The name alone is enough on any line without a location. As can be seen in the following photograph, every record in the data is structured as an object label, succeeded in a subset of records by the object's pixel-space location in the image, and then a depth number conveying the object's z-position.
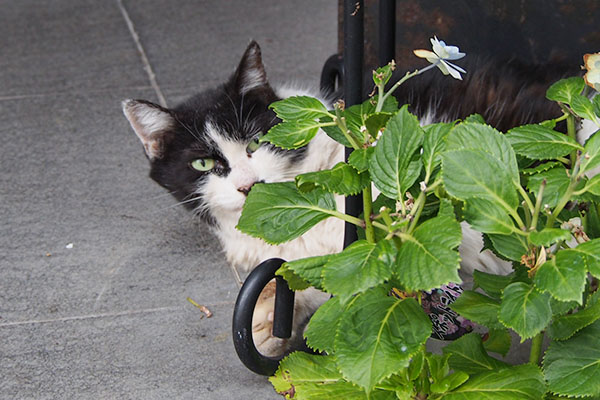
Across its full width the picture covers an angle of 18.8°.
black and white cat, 1.31
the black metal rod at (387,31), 1.32
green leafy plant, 1.05
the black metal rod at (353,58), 1.16
